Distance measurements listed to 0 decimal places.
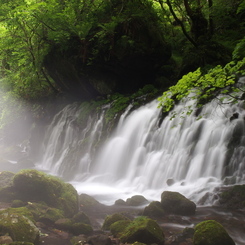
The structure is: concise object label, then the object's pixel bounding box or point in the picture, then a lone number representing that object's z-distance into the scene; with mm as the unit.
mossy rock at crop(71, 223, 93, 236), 6242
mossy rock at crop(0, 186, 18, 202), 7743
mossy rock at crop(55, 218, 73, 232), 6392
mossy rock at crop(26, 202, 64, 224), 6699
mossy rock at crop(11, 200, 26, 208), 7289
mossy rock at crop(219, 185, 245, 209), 6986
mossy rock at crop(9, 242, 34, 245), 4609
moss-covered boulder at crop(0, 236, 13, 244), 4711
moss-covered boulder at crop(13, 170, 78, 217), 7711
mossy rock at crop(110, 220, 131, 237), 5906
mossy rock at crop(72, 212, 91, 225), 6854
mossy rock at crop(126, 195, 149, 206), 8148
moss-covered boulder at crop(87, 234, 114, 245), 5477
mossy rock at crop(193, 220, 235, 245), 4906
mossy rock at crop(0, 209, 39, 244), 5076
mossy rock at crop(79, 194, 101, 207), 8289
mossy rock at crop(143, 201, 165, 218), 6910
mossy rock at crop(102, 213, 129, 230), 6469
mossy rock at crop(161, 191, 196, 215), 6891
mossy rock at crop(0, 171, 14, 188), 9237
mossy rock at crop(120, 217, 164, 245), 5387
